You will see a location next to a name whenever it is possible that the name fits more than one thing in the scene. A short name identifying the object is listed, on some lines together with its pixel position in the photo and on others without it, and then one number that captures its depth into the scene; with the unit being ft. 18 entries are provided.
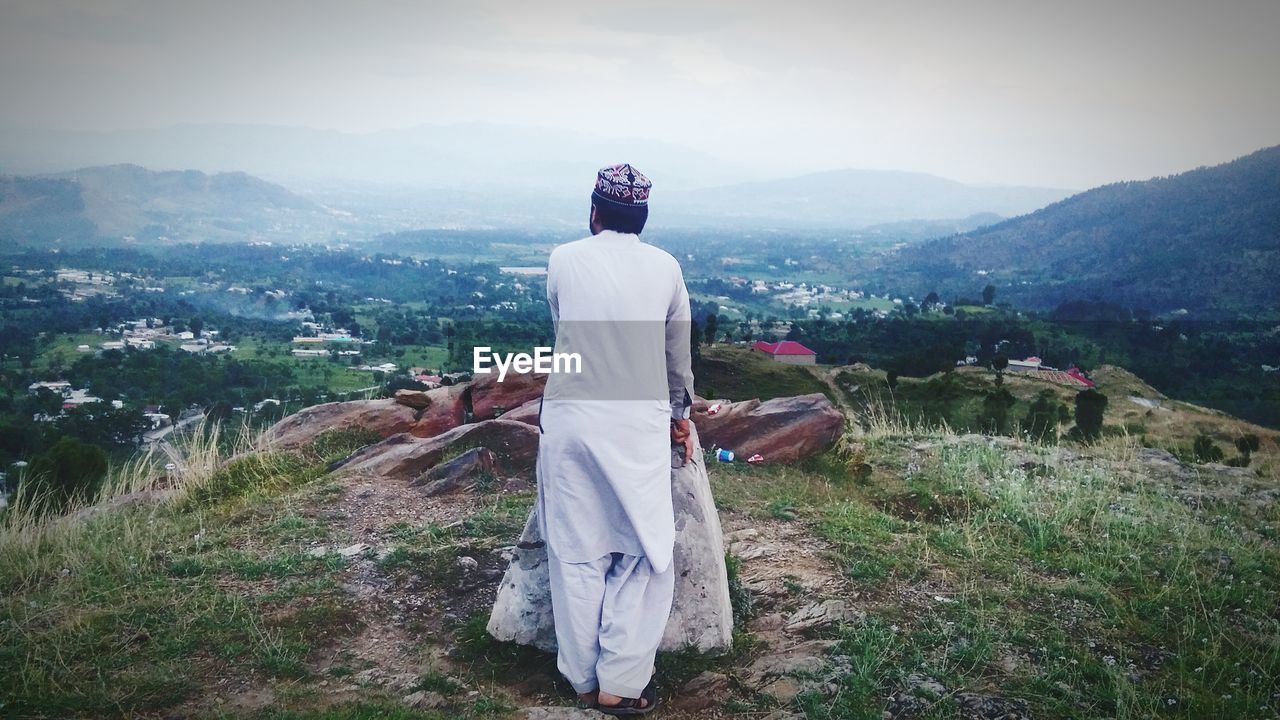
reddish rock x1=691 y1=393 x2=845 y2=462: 28.40
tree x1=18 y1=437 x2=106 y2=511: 37.17
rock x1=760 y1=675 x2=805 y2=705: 12.53
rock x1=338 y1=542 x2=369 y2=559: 17.69
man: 12.18
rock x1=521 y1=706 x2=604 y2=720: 11.85
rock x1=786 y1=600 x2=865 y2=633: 14.92
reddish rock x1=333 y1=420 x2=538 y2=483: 24.20
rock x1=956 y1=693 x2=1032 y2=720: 12.09
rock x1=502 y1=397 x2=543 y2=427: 28.37
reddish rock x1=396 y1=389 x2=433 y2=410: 32.27
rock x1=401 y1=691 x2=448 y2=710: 12.09
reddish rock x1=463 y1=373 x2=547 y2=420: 32.04
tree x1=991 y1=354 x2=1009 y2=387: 81.15
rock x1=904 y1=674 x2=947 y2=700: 12.55
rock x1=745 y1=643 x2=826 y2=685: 13.20
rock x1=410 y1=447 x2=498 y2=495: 22.91
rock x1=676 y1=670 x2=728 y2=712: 12.53
